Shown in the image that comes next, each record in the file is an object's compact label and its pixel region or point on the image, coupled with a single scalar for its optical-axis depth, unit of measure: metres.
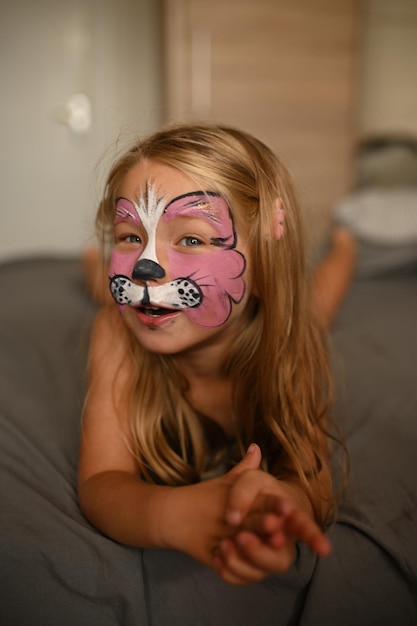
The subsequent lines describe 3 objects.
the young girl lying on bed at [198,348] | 0.76
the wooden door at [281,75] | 2.74
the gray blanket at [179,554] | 0.69
